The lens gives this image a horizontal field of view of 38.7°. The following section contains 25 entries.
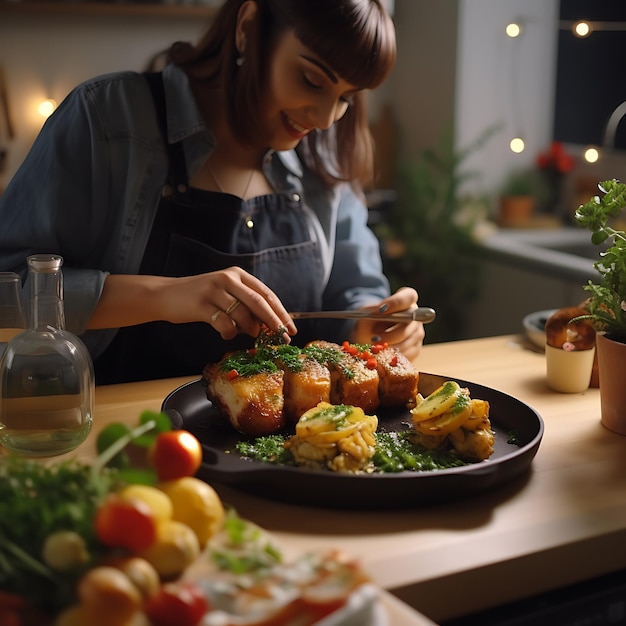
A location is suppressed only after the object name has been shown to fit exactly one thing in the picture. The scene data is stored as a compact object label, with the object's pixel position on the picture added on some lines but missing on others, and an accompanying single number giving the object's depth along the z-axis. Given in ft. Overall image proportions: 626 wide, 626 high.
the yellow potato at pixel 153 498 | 2.77
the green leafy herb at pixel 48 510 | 2.56
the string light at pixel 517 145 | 10.30
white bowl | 6.07
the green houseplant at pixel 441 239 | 12.09
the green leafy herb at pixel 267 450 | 3.98
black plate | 3.54
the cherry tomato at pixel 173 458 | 3.08
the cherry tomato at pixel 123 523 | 2.59
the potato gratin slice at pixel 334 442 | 3.80
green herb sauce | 3.89
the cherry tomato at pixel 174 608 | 2.44
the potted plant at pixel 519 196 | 12.50
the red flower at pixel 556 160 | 12.57
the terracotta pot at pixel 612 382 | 4.46
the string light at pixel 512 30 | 10.05
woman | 5.05
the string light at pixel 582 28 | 6.29
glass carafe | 4.00
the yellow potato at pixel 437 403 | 4.07
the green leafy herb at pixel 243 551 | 2.74
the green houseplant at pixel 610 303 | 4.39
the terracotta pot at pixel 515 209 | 12.48
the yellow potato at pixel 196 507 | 2.99
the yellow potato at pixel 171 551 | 2.75
